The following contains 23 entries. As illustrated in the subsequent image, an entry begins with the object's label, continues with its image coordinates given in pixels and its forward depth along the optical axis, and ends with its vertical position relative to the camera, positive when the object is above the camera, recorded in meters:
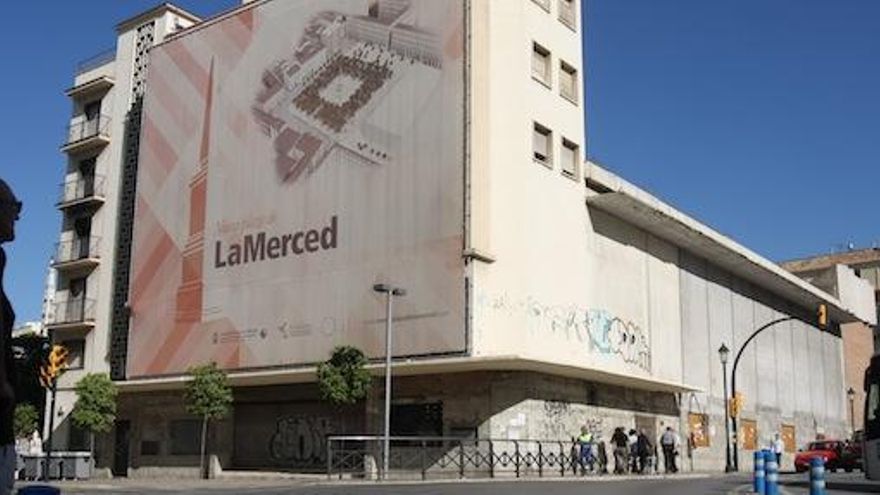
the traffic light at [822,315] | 34.54 +4.03
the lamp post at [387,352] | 28.80 +2.28
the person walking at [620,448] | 34.56 -0.45
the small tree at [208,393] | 35.75 +1.27
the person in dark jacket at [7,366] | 3.39 +0.21
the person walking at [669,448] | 35.78 -0.45
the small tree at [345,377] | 31.75 +1.66
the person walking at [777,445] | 47.26 -0.41
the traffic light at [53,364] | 24.31 +1.52
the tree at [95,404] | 38.69 +0.94
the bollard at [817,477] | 10.97 -0.43
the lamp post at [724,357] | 39.44 +2.96
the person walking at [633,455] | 35.35 -0.69
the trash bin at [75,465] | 35.03 -1.22
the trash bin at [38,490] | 3.22 -0.19
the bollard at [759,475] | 16.27 -0.61
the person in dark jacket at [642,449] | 34.66 -0.50
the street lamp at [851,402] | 66.94 +2.22
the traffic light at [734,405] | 38.27 +1.11
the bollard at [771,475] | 14.91 -0.57
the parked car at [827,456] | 41.14 -0.78
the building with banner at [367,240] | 32.78 +7.01
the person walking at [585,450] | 32.80 -0.50
